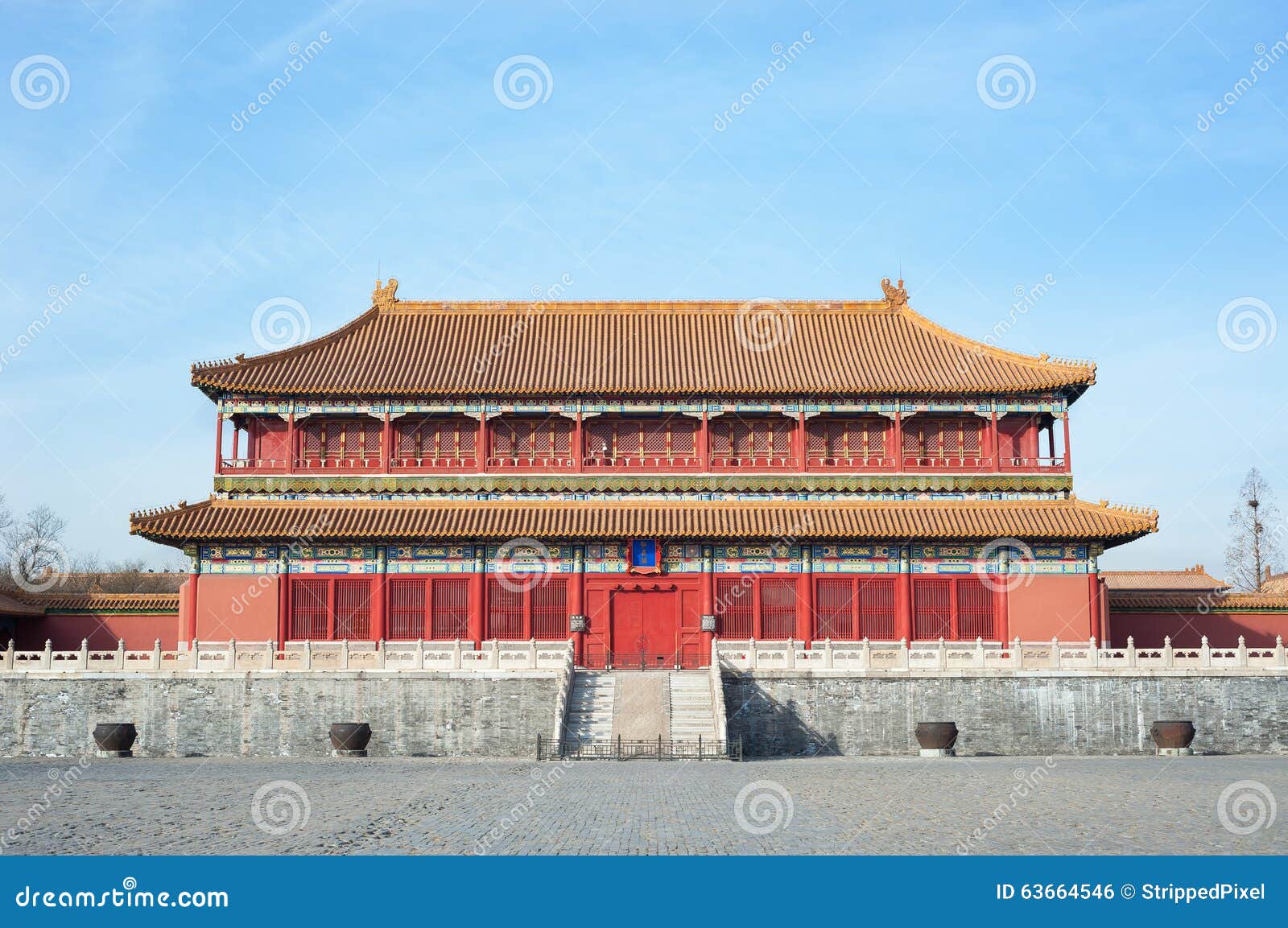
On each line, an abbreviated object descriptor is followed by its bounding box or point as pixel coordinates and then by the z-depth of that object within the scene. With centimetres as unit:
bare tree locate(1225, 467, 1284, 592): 7344
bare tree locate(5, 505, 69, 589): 8938
